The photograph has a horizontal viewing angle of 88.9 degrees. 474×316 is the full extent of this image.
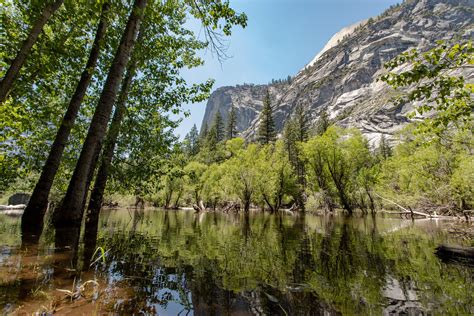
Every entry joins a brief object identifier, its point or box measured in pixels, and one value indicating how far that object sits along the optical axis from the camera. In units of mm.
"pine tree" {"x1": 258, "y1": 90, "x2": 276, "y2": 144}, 56875
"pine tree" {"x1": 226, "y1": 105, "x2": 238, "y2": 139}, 68750
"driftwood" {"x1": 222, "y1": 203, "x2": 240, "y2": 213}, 36625
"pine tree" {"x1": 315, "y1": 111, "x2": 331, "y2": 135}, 55291
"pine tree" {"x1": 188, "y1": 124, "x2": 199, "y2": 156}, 99375
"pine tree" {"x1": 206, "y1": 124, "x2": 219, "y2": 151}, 62469
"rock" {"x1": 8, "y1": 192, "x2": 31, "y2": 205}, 49762
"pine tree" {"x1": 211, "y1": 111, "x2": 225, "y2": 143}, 73000
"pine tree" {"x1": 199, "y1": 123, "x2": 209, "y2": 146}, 72938
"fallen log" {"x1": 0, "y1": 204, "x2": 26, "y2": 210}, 42444
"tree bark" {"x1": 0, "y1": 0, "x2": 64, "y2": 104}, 4539
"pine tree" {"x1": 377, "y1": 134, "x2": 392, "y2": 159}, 69056
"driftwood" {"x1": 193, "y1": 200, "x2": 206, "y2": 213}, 40100
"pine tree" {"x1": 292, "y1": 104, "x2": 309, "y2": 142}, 54734
